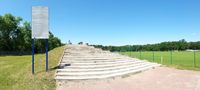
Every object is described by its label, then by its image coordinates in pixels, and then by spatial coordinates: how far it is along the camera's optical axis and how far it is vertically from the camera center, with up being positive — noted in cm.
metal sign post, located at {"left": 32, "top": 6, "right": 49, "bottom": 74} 615 +126
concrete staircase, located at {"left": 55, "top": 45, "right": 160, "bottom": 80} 654 -146
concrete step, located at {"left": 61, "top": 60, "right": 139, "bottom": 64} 796 -117
